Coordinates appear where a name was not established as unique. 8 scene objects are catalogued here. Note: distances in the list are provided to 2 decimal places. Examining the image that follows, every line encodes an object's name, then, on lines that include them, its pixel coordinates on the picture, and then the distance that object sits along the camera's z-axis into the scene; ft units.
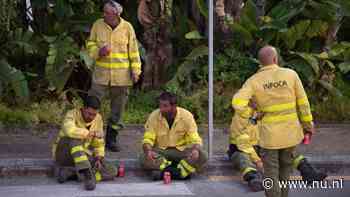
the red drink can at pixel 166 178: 40.27
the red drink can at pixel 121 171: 41.84
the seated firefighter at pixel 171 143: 40.73
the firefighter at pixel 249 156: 39.20
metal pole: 42.49
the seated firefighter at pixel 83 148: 39.14
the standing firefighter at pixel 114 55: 44.22
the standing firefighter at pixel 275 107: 33.09
